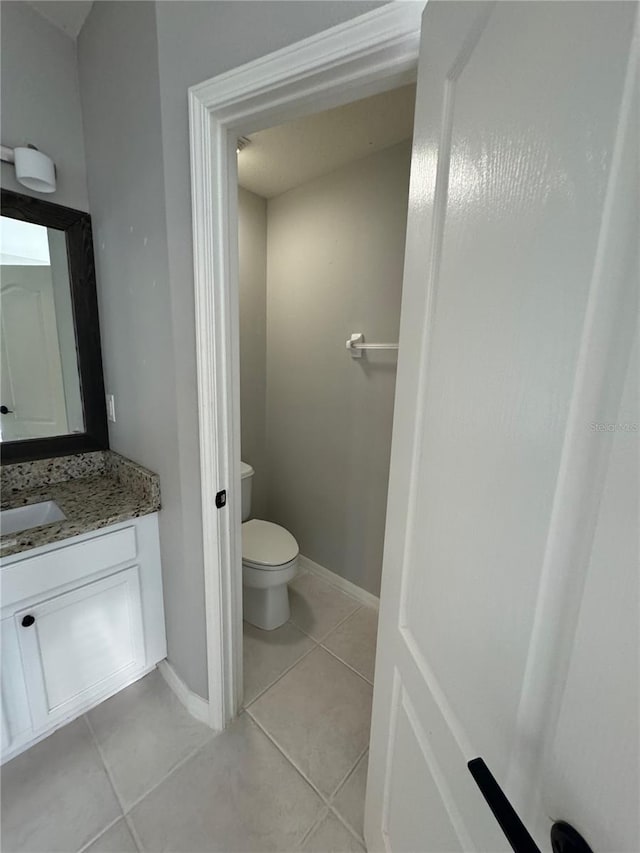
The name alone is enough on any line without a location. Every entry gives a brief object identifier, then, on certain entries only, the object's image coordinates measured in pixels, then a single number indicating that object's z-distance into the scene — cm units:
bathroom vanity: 108
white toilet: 168
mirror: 134
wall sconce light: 119
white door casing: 67
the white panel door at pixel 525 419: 30
